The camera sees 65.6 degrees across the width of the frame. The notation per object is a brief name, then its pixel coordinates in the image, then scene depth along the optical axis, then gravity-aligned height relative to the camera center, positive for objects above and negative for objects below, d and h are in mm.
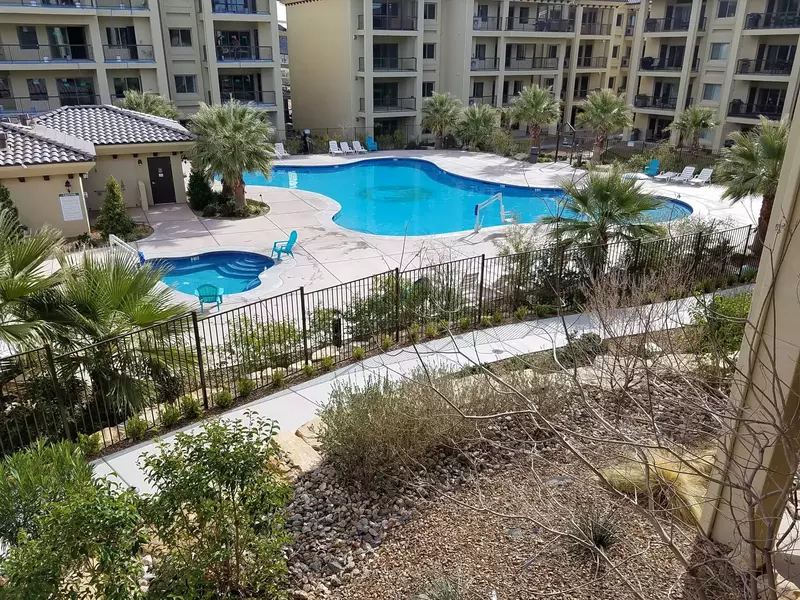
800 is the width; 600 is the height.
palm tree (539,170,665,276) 14344 -2858
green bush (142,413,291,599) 5301 -3620
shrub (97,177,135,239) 20141 -4100
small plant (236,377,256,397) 10492 -4867
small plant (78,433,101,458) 8578 -4801
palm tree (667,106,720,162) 31422 -1754
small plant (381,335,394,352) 12453 -4945
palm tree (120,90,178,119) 30875 -1085
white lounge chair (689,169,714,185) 29234 -4099
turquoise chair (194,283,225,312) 15105 -4949
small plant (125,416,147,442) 9156 -4850
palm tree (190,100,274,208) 22391 -2143
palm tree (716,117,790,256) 16375 -2075
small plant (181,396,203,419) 9758 -4855
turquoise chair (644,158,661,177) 31188 -3914
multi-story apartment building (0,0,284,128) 32812 +1549
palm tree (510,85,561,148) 34531 -1286
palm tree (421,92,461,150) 36562 -1632
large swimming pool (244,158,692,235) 25219 -4994
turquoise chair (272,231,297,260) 19016 -4803
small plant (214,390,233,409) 10148 -4903
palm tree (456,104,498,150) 36344 -2278
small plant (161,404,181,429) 9500 -4848
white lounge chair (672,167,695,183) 29672 -4075
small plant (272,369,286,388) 10852 -4899
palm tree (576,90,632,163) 32250 -1374
